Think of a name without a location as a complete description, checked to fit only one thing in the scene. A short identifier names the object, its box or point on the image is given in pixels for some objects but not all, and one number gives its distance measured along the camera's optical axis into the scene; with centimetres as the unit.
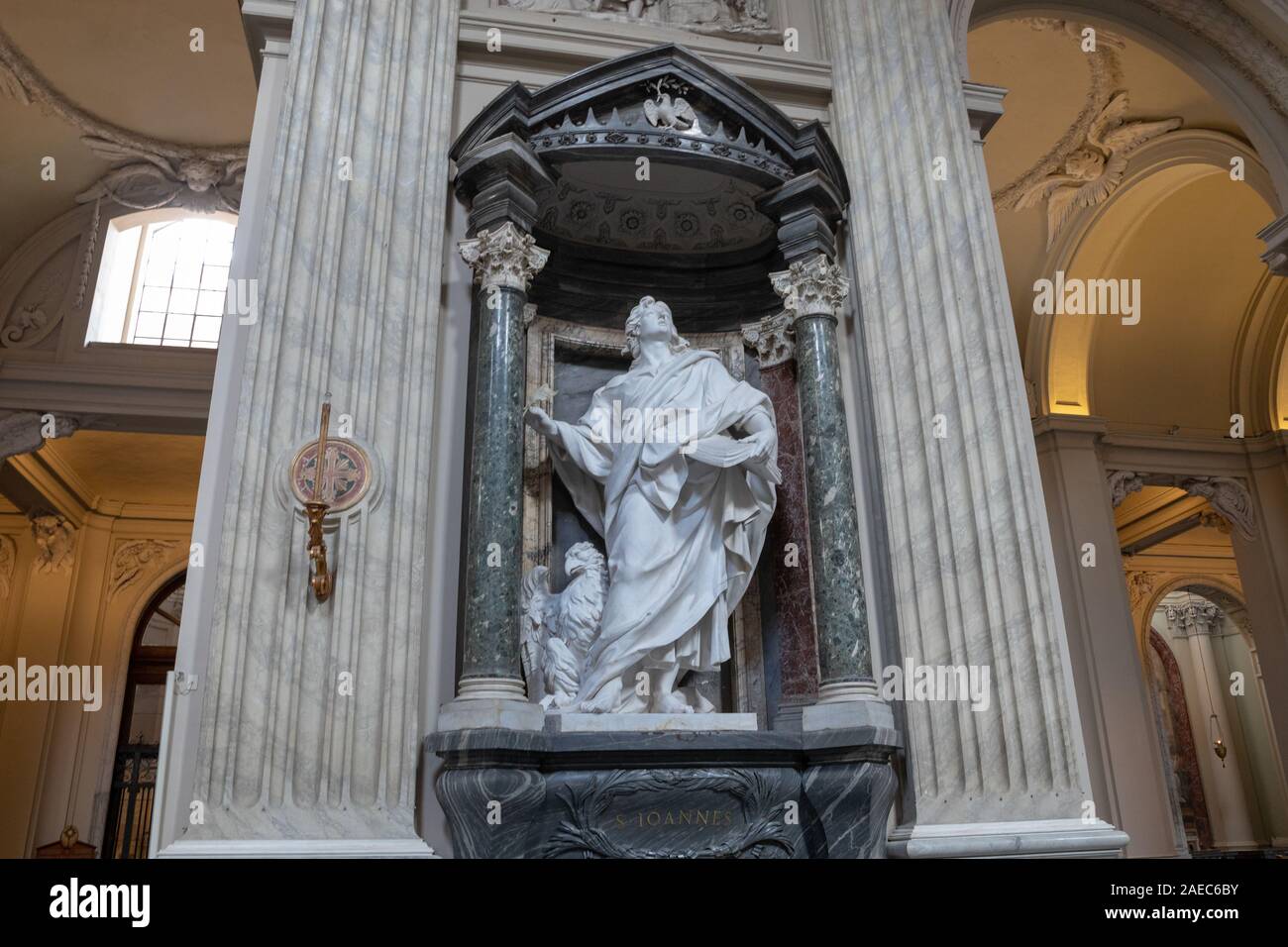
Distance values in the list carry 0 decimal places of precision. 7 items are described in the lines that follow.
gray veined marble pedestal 373
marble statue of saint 427
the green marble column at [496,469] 395
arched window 1014
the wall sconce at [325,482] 382
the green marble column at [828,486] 425
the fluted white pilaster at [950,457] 423
